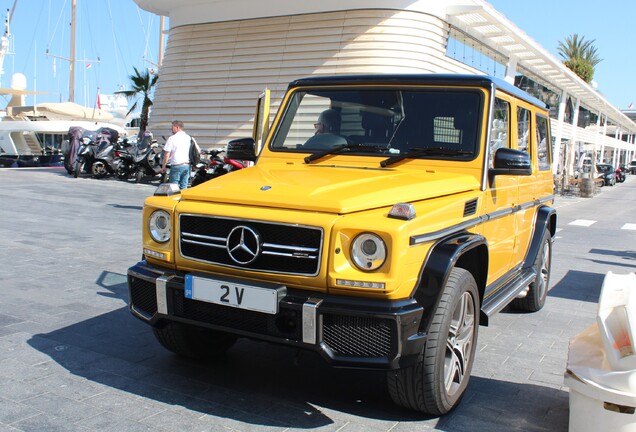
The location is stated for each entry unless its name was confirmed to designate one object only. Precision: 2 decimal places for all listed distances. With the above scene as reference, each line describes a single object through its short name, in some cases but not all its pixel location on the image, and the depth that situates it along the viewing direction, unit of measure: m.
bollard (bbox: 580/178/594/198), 27.14
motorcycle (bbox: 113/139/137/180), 19.81
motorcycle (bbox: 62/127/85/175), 21.06
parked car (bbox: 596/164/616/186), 40.69
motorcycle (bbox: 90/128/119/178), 20.05
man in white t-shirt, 10.83
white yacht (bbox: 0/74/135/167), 29.83
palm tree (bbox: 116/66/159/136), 25.50
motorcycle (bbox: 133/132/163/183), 19.30
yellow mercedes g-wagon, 3.12
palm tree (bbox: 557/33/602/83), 66.75
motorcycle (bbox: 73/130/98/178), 20.30
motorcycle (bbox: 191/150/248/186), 15.27
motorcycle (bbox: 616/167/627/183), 48.59
